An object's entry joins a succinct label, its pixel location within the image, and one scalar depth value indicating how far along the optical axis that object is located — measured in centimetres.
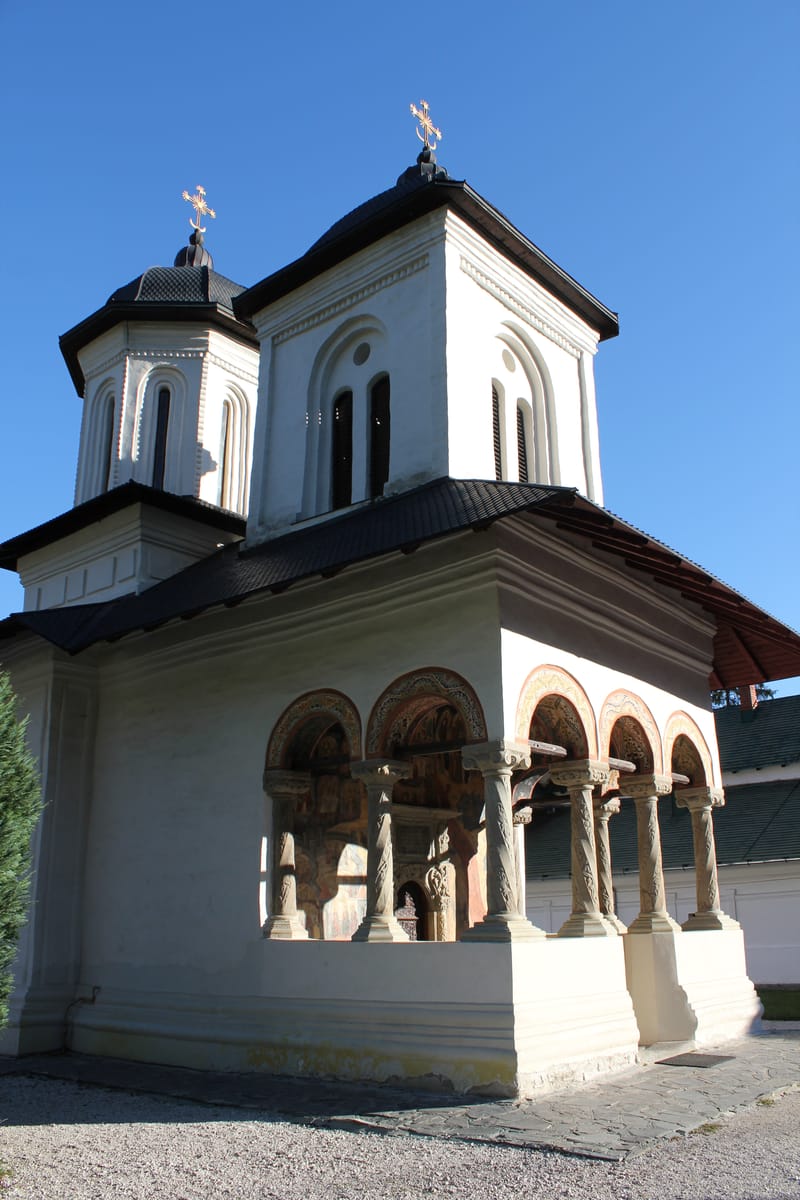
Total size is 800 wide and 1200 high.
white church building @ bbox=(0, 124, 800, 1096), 776
